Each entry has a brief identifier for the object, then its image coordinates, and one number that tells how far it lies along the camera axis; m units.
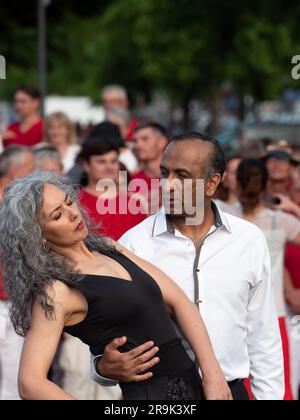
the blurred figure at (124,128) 11.34
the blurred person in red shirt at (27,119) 11.98
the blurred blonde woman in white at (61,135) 11.27
